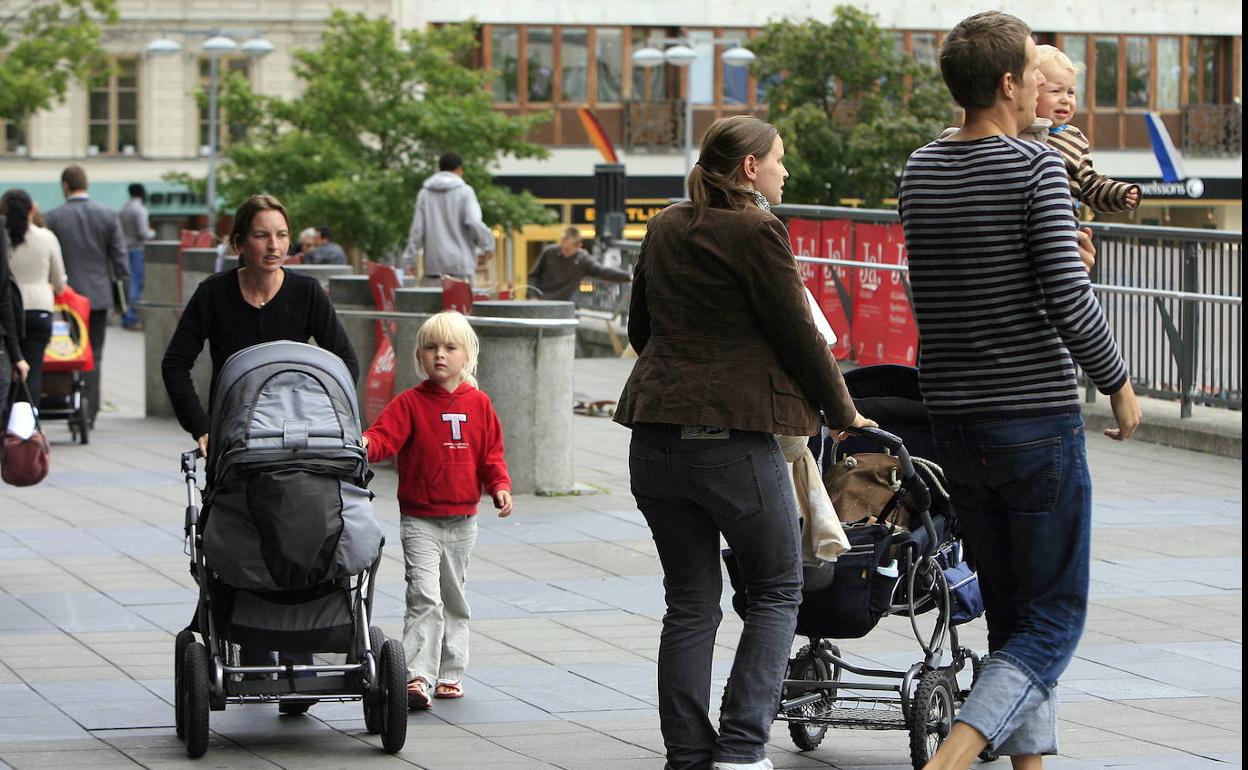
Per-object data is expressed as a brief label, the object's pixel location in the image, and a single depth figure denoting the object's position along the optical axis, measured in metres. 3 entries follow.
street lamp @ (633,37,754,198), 38.84
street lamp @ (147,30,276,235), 39.44
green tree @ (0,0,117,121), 39.72
